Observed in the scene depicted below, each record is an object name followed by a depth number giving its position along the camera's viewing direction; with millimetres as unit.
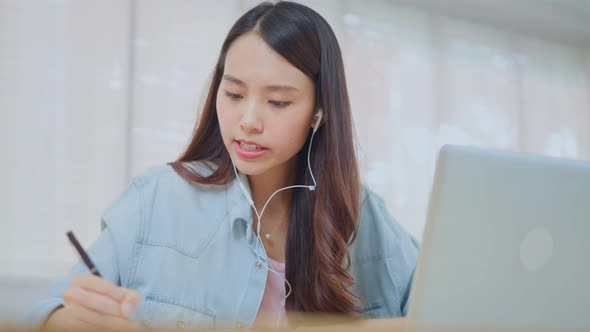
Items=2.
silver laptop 761
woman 1348
